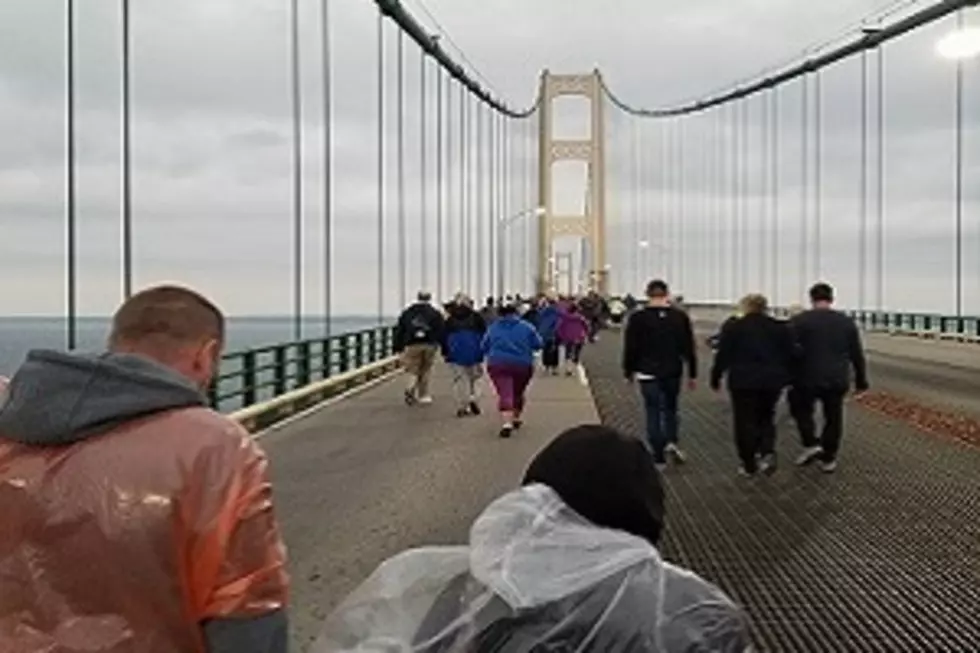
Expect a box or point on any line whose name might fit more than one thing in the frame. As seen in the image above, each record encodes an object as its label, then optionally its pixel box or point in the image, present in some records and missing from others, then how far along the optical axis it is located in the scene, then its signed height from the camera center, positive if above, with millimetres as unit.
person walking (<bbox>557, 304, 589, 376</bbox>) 31312 -742
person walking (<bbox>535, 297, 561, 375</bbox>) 30656 -744
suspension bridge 7723 -1435
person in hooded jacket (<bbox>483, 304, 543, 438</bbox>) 17266 -705
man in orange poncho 2809 -403
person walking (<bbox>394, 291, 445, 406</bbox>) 21500 -600
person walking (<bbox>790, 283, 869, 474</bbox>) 12828 -522
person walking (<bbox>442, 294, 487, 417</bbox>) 20453 -676
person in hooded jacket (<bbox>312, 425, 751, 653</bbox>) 2299 -422
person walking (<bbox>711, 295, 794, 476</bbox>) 12516 -572
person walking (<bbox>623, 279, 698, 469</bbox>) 13023 -481
